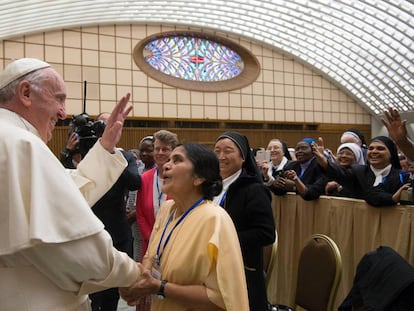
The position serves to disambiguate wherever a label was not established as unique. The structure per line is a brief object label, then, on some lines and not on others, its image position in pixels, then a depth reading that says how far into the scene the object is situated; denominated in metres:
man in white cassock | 1.20
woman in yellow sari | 1.67
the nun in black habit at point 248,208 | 2.52
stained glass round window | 18.73
